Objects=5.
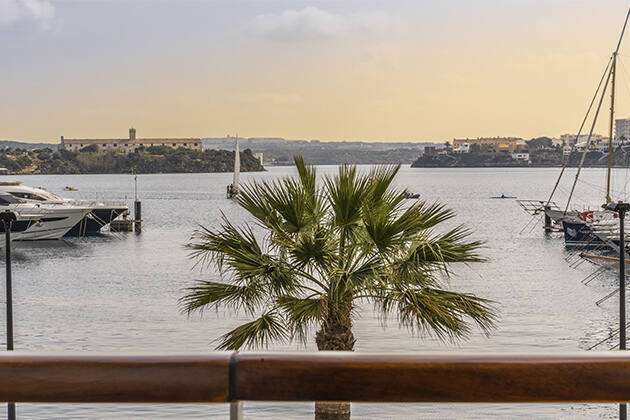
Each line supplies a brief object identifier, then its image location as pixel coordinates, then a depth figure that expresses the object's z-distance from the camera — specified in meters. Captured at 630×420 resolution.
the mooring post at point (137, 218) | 72.06
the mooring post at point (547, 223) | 70.81
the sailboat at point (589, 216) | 57.00
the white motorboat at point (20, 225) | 58.44
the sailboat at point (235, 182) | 113.80
